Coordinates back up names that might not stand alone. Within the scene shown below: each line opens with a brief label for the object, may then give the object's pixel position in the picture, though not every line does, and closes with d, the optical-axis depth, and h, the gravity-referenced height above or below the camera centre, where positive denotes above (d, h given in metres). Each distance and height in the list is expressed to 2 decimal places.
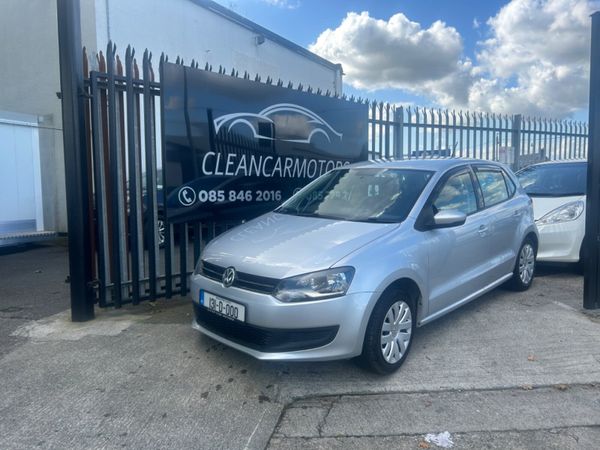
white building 9.25 +3.08
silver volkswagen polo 3.20 -0.55
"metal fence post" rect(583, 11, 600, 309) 4.77 -0.03
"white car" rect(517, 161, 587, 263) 6.24 -0.31
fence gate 4.75 -0.03
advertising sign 5.11 +0.61
